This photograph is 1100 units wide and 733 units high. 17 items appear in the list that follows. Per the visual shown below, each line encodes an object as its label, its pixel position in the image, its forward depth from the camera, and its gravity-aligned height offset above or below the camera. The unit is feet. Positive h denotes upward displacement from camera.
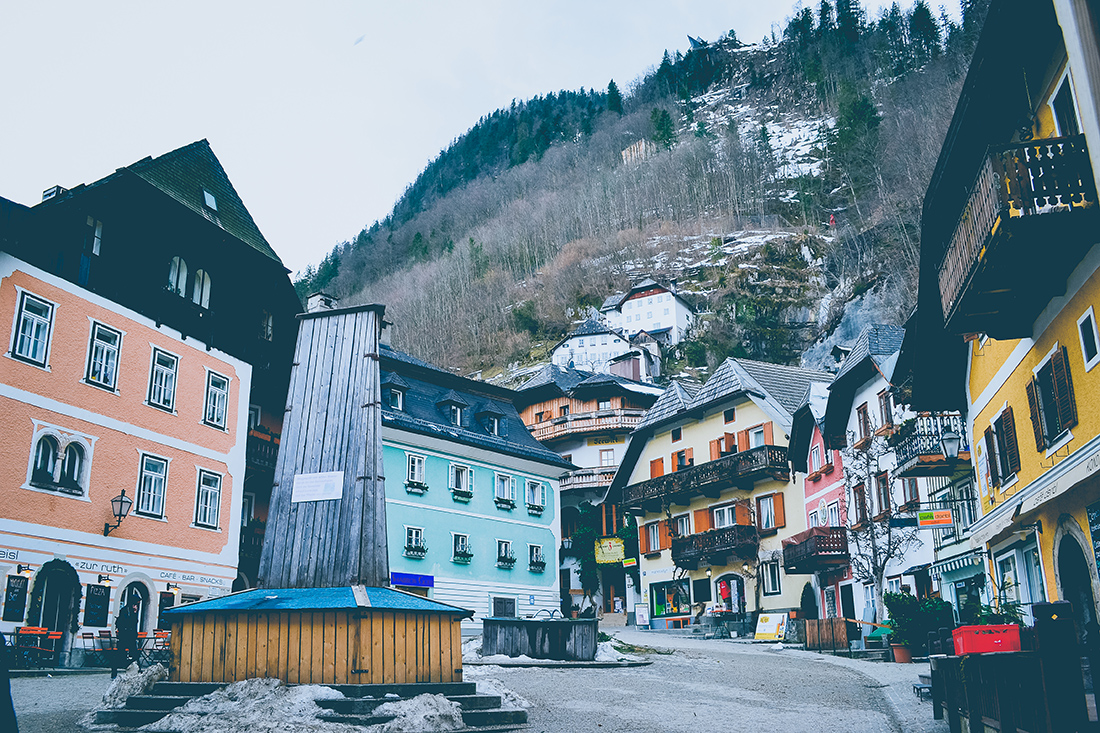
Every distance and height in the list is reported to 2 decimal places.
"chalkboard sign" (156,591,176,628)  75.87 +2.20
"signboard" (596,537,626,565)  148.36 +11.08
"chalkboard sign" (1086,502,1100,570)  40.91 +3.81
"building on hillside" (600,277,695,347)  269.23 +86.34
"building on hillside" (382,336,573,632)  107.14 +15.39
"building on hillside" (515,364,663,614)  168.25 +33.14
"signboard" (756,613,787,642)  97.35 -0.59
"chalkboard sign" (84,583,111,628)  68.18 +1.93
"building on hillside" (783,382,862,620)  97.92 +11.64
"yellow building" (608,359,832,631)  120.78 +17.11
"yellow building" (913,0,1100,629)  36.96 +14.37
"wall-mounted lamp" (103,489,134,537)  70.13 +8.87
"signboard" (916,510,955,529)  69.36 +6.98
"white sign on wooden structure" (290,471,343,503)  46.62 +6.71
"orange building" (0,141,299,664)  65.98 +19.05
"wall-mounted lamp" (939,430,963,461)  65.31 +11.52
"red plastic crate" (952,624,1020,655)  30.07 -0.67
